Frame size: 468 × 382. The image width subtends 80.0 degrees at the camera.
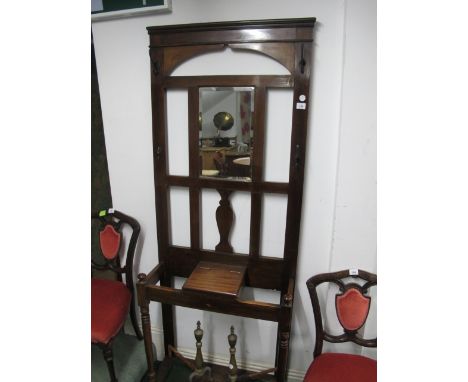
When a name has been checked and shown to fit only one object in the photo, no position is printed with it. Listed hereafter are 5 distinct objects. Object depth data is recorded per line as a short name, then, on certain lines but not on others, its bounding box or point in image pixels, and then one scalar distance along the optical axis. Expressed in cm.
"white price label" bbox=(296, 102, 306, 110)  120
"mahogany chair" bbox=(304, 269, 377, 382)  120
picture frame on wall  129
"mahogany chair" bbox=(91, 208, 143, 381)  141
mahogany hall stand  117
